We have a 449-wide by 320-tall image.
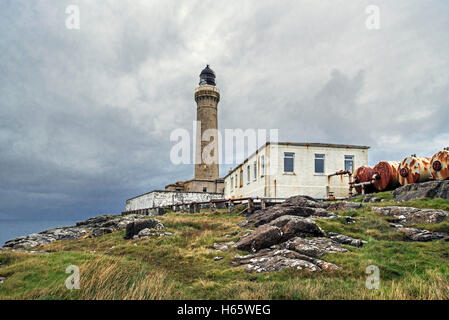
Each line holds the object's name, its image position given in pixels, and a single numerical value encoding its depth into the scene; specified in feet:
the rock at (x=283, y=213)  50.02
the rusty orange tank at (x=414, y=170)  69.72
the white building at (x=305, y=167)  90.48
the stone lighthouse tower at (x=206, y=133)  166.20
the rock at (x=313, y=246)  31.24
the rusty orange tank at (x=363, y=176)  84.17
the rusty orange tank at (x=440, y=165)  63.10
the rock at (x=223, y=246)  38.27
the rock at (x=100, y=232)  63.86
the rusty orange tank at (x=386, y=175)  78.12
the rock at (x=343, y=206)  58.71
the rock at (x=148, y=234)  49.62
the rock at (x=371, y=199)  67.83
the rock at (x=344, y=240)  35.05
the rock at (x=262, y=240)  35.53
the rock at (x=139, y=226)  52.07
